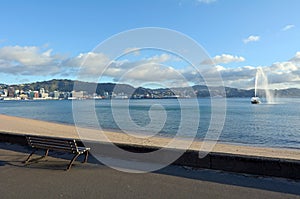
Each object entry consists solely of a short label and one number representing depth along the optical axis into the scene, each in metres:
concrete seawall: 3.93
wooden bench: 4.83
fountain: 81.06
